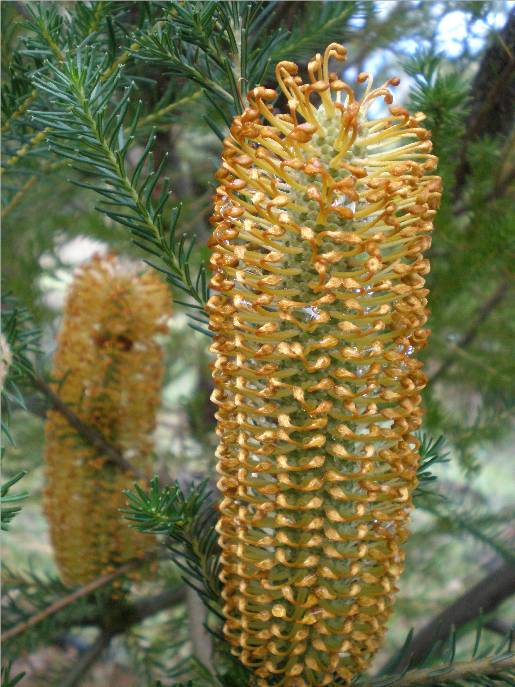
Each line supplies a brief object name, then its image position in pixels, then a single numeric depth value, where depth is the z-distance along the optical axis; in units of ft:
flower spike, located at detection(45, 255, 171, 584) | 2.59
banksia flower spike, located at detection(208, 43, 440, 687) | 1.44
